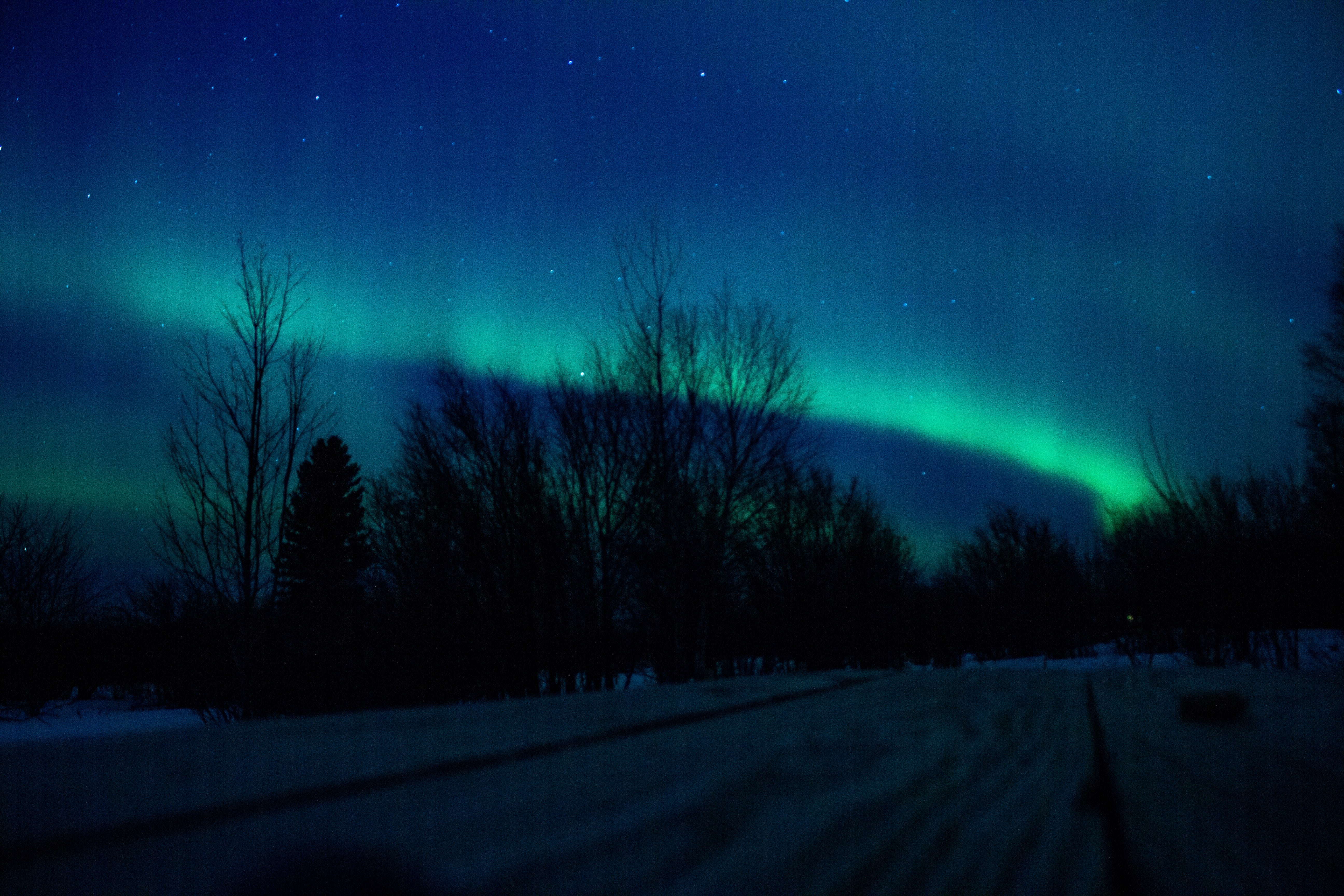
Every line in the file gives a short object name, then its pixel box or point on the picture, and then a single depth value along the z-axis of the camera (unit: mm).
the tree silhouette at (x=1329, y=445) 15281
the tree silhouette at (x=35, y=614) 15188
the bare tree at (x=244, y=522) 9500
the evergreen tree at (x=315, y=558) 11570
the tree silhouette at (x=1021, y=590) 23984
